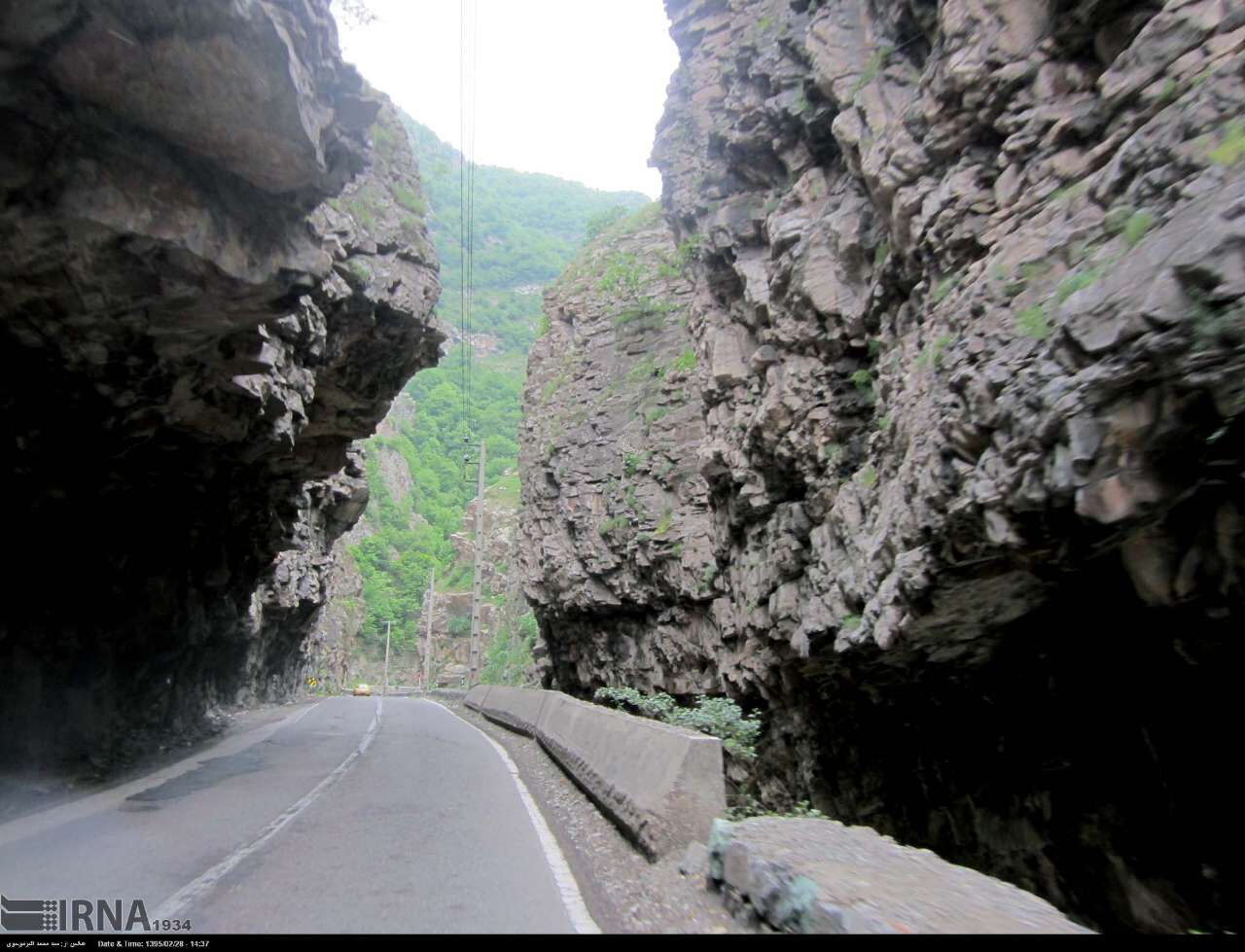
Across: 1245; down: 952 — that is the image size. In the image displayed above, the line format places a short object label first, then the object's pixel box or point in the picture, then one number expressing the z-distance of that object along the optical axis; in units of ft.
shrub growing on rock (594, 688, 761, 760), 35.99
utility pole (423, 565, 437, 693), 189.31
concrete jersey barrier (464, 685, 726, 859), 22.40
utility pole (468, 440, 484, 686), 116.47
